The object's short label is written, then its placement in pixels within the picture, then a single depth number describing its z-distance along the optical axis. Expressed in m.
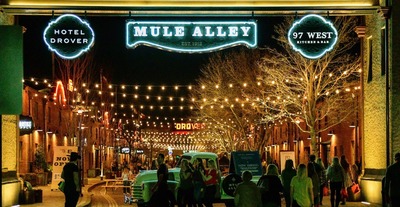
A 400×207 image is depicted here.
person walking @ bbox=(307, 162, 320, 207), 19.42
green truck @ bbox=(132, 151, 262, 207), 23.21
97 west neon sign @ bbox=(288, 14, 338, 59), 20.03
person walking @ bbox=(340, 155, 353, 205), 24.40
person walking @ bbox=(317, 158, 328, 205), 24.89
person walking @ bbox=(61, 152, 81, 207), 17.66
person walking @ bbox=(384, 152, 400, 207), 14.66
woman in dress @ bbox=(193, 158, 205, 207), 20.88
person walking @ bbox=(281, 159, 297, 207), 17.75
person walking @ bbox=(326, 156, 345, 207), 22.36
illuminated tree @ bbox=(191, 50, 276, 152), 51.50
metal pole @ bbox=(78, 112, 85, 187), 39.94
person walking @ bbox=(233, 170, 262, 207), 12.49
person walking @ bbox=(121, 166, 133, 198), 32.98
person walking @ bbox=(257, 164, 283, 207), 13.42
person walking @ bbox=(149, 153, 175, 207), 17.52
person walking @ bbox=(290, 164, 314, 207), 14.48
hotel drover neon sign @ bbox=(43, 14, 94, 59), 19.84
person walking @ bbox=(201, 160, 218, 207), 21.41
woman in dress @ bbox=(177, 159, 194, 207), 20.66
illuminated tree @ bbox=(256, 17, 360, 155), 38.31
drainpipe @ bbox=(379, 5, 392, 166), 20.47
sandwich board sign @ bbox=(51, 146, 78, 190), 32.53
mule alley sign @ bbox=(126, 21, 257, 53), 20.09
